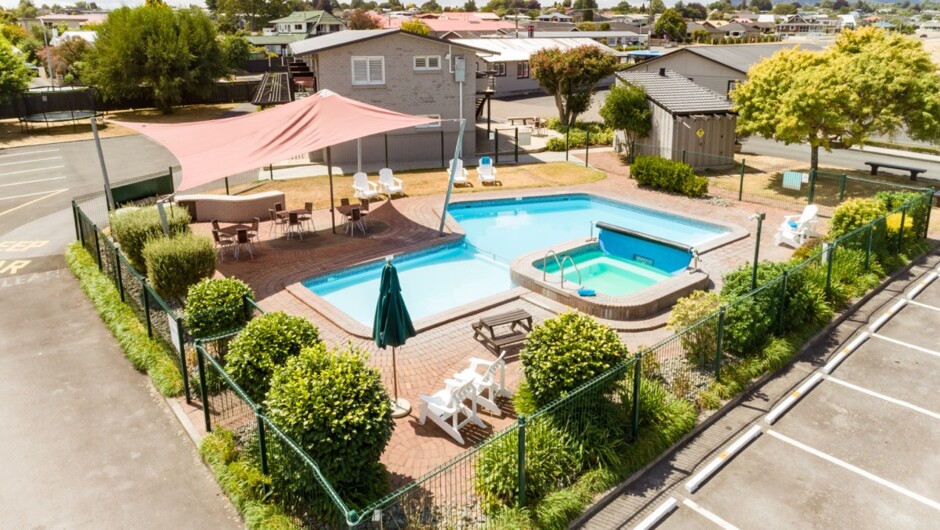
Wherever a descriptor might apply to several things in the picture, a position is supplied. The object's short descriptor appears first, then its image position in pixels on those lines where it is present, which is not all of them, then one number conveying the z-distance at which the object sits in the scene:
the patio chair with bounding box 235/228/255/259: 16.86
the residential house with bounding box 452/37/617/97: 55.62
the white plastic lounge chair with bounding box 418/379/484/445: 9.60
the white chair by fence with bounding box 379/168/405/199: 23.53
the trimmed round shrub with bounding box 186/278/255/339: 11.26
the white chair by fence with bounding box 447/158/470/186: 25.36
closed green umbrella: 9.51
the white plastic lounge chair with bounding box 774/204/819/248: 18.23
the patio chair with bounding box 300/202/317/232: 19.38
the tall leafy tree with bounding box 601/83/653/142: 27.73
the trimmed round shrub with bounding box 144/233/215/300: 13.62
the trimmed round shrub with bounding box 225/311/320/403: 9.55
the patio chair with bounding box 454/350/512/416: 9.95
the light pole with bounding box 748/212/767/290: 12.45
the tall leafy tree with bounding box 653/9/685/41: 122.62
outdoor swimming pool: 16.38
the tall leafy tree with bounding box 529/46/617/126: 35.41
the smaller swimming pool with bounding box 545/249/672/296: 17.09
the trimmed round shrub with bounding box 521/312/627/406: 9.26
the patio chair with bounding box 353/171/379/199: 22.03
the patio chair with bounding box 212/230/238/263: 17.33
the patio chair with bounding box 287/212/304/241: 18.66
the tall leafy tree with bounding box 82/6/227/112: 41.41
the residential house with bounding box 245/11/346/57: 87.89
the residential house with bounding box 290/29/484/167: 27.70
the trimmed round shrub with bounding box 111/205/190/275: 15.34
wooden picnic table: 12.34
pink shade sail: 15.95
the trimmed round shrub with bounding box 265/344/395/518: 7.68
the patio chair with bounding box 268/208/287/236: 19.27
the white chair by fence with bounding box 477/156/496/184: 25.77
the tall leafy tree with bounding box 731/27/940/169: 21.84
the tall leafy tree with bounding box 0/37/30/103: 37.00
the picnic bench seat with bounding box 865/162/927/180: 25.25
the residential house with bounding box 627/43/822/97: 36.19
